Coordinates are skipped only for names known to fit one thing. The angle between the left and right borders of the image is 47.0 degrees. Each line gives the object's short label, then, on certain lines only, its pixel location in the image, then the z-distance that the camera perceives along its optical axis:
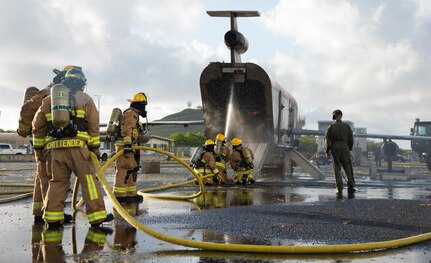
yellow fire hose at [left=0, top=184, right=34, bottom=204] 9.25
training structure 14.93
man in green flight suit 11.78
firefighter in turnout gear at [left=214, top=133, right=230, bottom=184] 13.84
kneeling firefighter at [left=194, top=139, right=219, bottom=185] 13.23
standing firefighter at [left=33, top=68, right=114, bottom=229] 6.05
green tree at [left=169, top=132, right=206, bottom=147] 102.31
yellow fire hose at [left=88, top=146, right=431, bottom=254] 4.55
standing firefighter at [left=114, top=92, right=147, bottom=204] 8.92
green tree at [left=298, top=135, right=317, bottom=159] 93.44
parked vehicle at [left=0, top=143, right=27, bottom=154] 46.66
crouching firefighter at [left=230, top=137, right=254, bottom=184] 13.59
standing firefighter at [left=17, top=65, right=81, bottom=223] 6.77
